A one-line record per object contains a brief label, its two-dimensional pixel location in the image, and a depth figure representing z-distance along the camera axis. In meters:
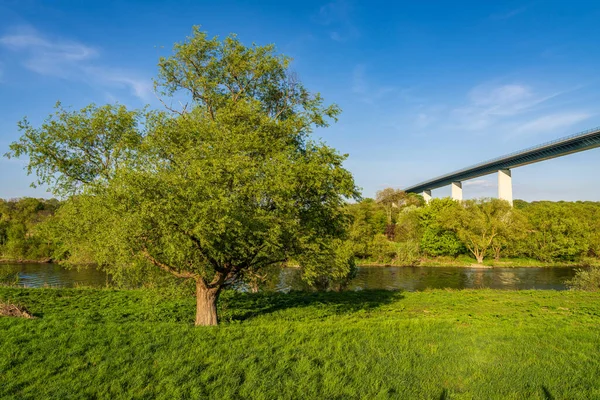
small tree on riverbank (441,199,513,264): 56.34
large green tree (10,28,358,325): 10.38
